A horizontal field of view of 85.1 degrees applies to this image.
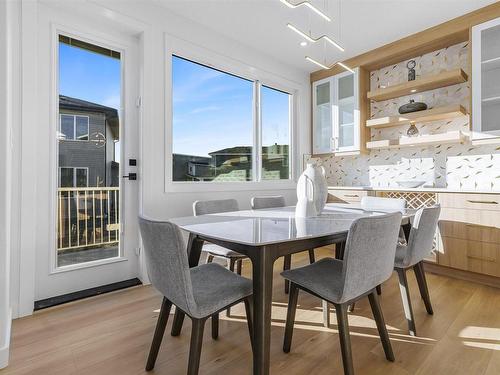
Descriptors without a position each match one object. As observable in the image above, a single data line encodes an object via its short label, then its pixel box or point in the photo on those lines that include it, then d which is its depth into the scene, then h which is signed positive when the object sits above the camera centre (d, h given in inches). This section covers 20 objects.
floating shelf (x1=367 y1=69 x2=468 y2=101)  111.8 +46.1
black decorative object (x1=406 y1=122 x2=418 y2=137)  132.6 +27.7
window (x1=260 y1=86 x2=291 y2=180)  149.2 +31.2
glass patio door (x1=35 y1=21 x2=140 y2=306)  88.3 +7.4
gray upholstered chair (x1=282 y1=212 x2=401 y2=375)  47.3 -16.5
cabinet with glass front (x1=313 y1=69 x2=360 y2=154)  145.9 +41.5
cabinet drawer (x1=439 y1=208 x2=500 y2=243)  96.7 -13.9
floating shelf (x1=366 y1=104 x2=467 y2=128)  113.3 +32.0
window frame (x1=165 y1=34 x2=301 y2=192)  106.7 +39.7
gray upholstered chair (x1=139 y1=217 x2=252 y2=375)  42.6 -18.7
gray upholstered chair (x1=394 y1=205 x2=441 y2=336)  67.3 -15.5
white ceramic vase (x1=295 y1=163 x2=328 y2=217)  70.1 -1.0
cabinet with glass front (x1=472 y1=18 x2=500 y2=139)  104.3 +41.2
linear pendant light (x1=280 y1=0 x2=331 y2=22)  61.3 +42.0
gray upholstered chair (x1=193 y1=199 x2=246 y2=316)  79.2 -7.9
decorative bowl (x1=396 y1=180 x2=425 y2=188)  124.6 +1.7
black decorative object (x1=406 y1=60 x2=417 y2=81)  127.5 +56.7
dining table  45.3 -8.9
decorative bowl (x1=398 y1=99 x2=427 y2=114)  124.6 +37.4
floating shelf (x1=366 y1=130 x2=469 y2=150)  112.2 +21.2
